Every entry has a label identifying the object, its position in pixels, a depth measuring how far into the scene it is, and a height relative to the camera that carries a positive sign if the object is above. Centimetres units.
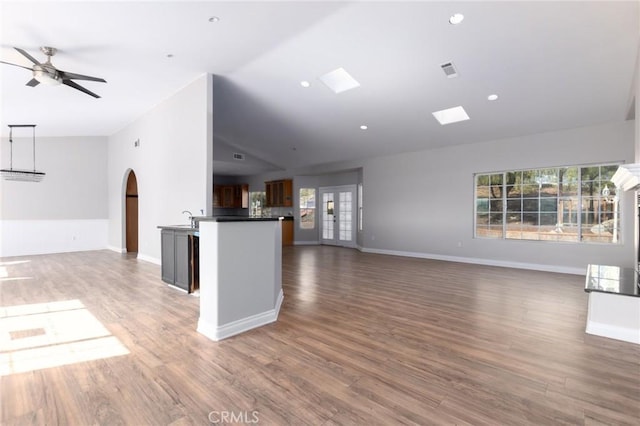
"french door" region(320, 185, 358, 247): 999 -15
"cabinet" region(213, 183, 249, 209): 1295 +65
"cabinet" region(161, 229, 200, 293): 418 -69
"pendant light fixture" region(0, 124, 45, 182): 692 +87
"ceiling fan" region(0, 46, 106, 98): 370 +169
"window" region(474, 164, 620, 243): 561 +12
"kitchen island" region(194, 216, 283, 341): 269 -59
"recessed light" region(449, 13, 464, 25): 347 +219
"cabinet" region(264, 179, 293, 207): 1105 +67
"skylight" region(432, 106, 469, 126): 589 +188
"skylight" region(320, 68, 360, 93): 523 +226
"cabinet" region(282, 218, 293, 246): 1077 -73
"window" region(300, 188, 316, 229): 1089 +10
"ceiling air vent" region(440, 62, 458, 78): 437 +204
